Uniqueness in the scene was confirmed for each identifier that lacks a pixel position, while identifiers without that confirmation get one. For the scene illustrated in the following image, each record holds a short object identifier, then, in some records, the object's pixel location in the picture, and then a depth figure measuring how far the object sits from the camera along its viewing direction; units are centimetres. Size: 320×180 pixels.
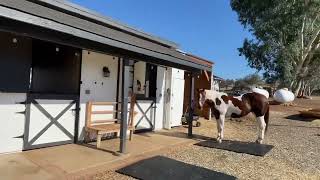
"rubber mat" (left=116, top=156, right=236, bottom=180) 386
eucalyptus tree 1498
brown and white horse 641
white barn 338
